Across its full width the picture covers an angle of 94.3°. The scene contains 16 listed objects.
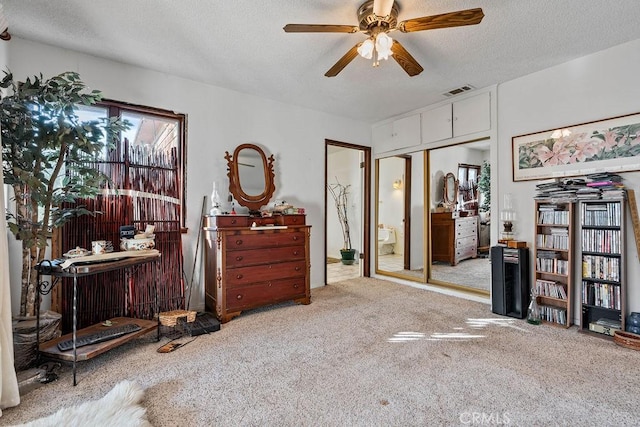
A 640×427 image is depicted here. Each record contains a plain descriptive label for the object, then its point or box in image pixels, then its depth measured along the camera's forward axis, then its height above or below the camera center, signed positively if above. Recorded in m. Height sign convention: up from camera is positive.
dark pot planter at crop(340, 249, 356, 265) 6.21 -0.85
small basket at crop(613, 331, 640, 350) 2.33 -1.01
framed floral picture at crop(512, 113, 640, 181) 2.66 +0.63
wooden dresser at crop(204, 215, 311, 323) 3.01 -0.51
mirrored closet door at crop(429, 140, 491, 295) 4.15 -0.07
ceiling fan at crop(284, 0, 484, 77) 1.84 +1.26
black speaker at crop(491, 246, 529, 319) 3.12 -0.72
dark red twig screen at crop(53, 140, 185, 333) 2.70 -0.14
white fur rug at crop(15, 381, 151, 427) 1.47 -1.02
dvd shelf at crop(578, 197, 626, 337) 2.57 -0.46
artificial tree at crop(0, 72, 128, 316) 1.99 +0.50
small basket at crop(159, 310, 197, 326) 2.59 -0.89
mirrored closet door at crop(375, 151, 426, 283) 4.78 -0.02
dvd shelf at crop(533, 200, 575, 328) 2.86 -0.47
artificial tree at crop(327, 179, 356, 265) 6.51 +0.17
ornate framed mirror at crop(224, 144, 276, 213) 3.62 +0.50
